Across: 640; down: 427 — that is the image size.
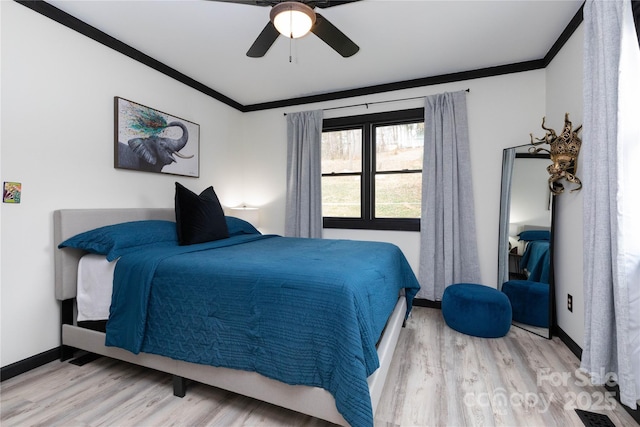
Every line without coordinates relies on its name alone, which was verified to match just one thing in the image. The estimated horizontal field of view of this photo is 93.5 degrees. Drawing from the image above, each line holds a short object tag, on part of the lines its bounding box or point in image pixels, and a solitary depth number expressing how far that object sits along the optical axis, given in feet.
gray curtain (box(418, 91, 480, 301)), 10.43
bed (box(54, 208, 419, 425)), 4.51
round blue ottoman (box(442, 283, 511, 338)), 8.33
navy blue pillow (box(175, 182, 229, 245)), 7.85
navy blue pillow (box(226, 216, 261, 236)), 9.98
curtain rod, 11.32
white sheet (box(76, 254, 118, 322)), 6.64
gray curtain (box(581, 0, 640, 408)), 5.00
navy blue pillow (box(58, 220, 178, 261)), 6.61
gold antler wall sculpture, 7.52
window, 11.60
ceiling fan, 5.46
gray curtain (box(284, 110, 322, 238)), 12.41
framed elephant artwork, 8.66
